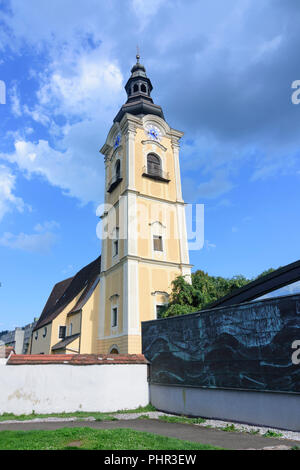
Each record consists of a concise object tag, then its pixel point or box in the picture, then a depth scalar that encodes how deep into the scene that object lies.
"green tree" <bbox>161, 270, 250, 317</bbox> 20.00
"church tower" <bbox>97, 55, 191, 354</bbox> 21.06
